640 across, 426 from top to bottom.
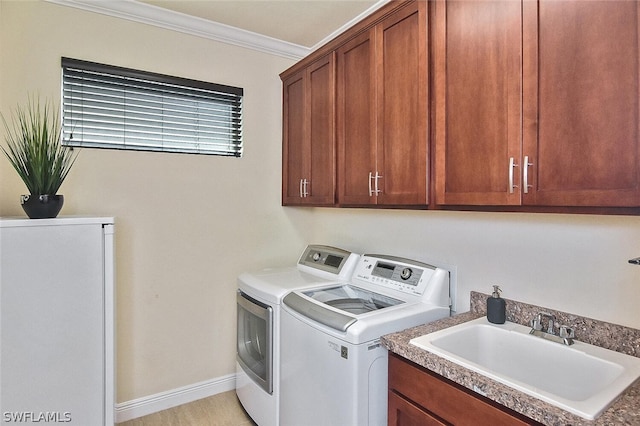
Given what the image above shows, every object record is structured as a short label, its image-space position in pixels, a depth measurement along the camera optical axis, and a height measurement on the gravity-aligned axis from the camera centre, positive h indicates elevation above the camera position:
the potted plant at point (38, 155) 1.64 +0.28
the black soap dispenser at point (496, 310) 1.57 -0.44
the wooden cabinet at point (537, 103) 1.02 +0.37
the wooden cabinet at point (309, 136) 2.21 +0.53
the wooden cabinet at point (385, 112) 1.61 +0.51
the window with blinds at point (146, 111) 2.13 +0.67
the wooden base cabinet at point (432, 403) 1.07 -0.64
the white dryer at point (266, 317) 1.98 -0.63
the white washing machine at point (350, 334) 1.45 -0.54
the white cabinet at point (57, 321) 1.51 -0.48
